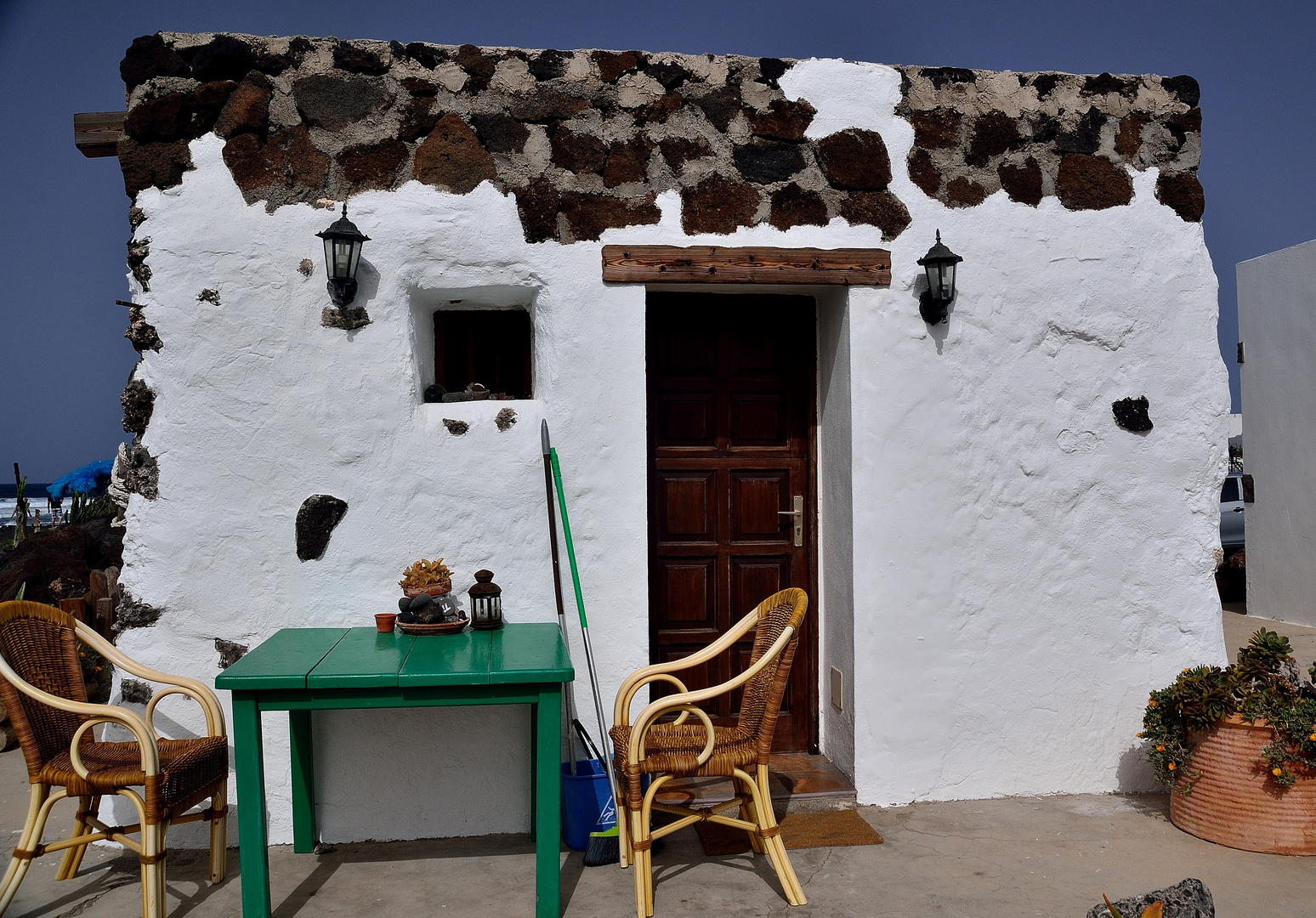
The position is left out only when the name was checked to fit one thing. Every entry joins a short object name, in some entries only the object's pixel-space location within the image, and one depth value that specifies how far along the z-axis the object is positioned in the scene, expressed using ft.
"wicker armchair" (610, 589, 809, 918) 8.71
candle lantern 10.48
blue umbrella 28.58
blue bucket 10.21
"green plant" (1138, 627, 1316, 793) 9.99
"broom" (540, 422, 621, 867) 9.98
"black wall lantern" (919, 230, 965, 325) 11.30
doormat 10.43
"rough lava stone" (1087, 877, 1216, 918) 6.47
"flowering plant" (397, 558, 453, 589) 10.41
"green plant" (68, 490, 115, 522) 26.24
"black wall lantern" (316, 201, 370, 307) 10.39
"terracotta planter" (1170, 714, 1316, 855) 10.05
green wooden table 8.46
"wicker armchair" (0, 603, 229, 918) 8.47
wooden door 12.42
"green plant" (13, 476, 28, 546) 27.35
